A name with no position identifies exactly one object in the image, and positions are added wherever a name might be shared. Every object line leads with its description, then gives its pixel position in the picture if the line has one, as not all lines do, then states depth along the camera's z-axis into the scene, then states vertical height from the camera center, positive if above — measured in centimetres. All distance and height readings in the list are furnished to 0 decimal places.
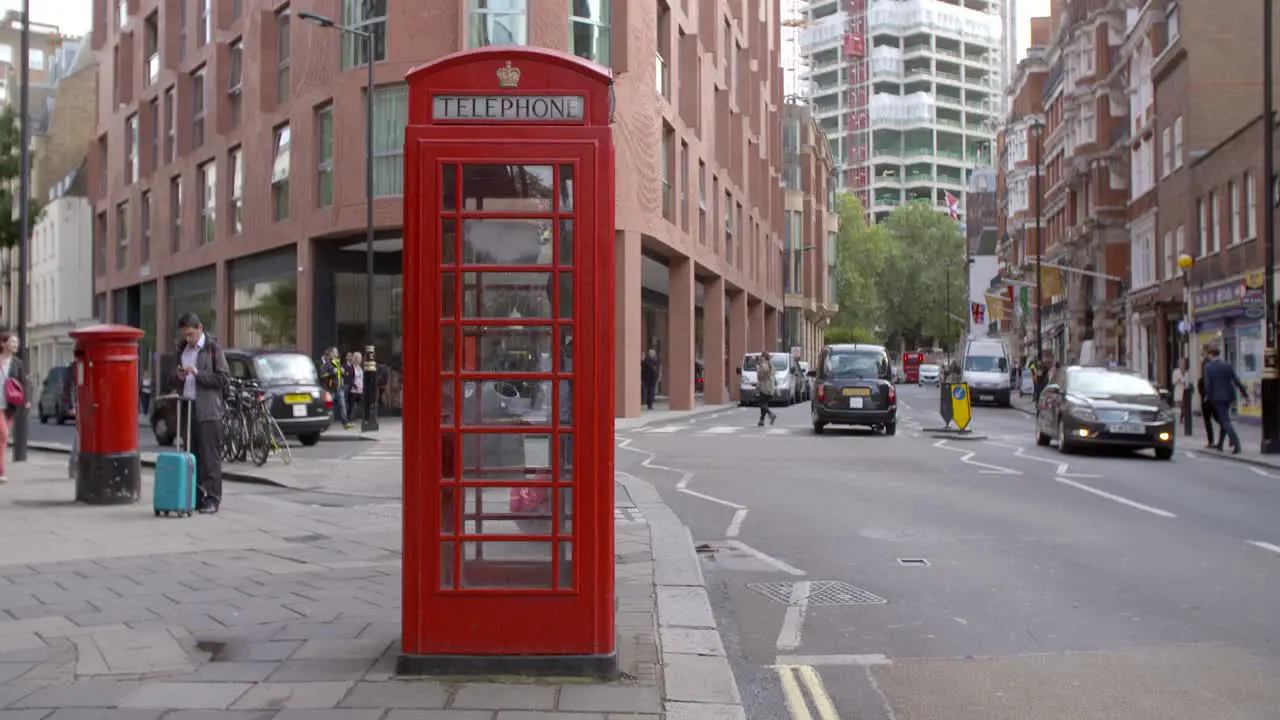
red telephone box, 512 +10
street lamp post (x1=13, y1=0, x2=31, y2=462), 1841 +268
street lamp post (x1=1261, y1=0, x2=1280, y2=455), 2045 +130
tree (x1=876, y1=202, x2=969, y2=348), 11281 +917
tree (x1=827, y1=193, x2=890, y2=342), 10556 +947
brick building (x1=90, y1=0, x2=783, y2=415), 2970 +628
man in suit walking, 2075 -20
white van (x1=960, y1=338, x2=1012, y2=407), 4638 +18
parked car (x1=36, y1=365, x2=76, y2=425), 3447 -60
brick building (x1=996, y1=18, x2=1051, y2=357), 7212 +1238
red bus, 9750 +71
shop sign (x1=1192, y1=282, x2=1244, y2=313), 3216 +211
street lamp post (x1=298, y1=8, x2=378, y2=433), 2539 +212
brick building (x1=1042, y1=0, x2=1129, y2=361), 5056 +857
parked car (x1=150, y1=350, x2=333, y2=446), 2134 -29
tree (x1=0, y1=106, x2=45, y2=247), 4884 +821
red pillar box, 1162 -36
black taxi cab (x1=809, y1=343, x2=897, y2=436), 2450 -32
